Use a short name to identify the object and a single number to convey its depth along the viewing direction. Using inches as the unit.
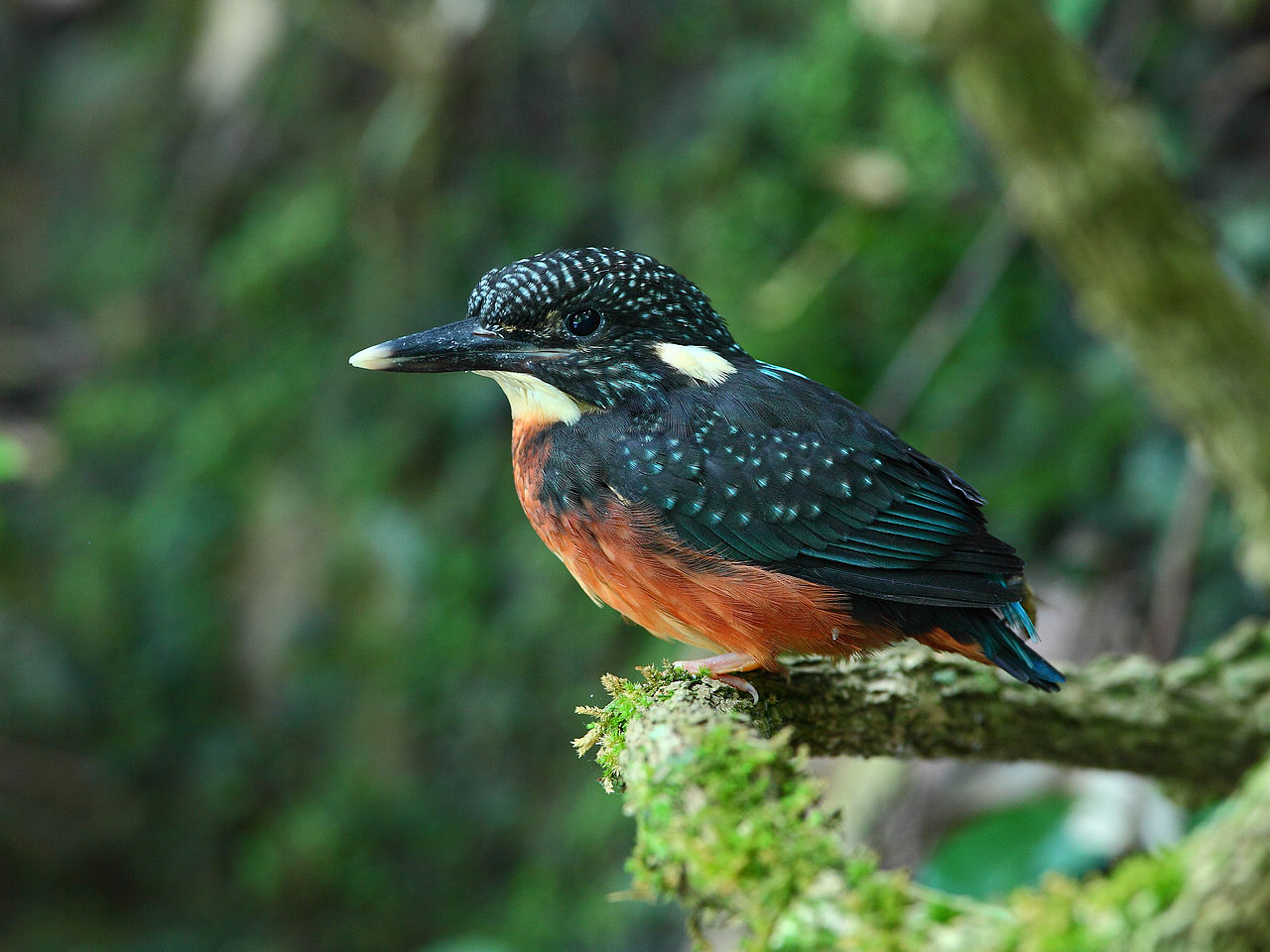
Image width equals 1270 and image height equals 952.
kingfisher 179.9
